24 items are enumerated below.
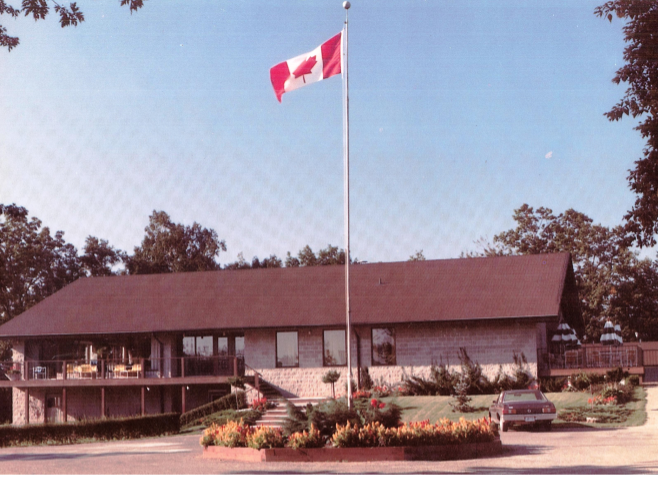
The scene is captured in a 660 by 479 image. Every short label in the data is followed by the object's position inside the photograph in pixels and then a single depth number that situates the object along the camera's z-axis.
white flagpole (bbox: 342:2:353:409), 21.05
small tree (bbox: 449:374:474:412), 30.02
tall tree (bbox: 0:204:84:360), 55.28
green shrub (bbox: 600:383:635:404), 29.84
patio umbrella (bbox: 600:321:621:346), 38.09
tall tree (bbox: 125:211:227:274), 62.19
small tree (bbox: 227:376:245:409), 35.59
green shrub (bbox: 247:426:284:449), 18.92
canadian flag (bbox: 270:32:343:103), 21.44
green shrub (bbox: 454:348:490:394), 34.16
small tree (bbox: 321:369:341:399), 35.28
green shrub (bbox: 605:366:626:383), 33.12
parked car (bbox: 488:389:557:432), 25.47
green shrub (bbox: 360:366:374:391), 35.78
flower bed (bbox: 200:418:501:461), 18.31
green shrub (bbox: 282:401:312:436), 19.34
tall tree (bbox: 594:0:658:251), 24.62
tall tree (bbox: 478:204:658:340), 57.19
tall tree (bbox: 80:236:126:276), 61.62
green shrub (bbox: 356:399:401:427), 19.30
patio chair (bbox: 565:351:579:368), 34.94
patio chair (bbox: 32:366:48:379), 39.91
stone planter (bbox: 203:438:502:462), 18.27
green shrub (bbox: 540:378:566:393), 33.66
